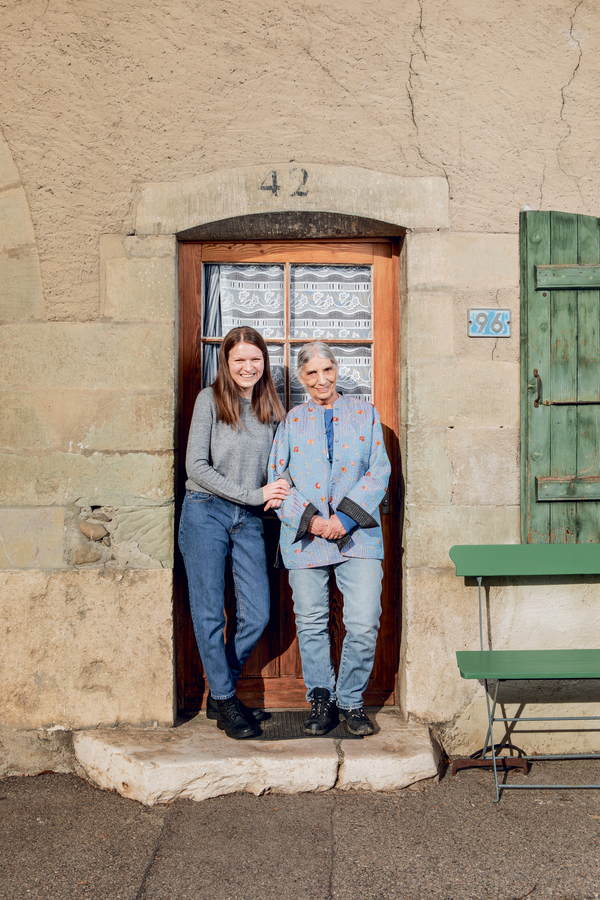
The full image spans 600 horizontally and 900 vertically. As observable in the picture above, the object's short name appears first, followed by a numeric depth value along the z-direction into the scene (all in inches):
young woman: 119.0
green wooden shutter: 126.4
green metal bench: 114.6
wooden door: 135.1
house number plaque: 126.8
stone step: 108.9
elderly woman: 117.6
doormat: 119.8
